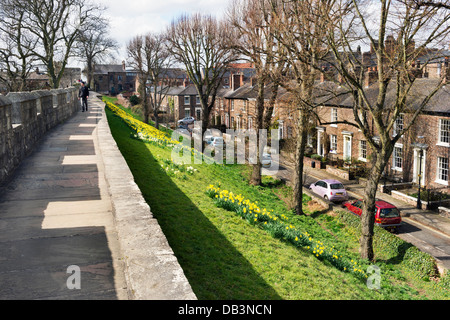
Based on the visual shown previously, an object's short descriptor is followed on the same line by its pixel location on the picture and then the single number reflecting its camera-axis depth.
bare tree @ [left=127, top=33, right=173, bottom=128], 57.53
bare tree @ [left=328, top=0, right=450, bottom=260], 14.15
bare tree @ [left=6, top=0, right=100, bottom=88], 34.03
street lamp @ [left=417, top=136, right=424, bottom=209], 23.69
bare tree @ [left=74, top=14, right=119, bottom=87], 39.06
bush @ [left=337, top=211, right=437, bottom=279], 15.13
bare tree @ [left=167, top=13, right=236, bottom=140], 37.62
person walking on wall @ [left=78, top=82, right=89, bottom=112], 29.39
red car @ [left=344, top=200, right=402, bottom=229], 19.72
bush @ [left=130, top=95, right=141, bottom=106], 73.81
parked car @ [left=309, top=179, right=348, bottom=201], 24.78
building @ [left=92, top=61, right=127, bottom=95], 115.67
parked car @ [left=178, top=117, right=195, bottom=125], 73.38
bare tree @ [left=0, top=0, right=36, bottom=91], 35.16
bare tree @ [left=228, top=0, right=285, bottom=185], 23.47
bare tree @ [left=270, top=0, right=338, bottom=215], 16.70
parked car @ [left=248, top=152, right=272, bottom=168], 34.50
